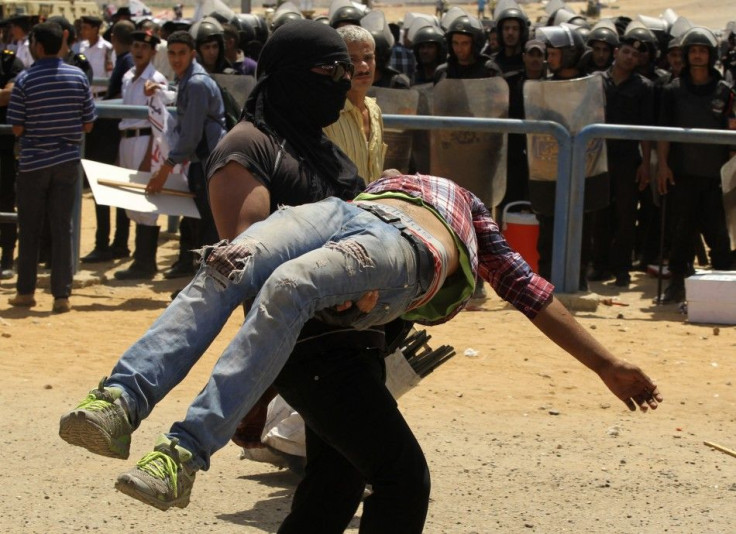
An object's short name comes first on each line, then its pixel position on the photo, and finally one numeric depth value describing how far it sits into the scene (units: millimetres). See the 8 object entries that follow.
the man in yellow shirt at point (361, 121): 5484
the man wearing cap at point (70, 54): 10242
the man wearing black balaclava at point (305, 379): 3152
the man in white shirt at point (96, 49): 15102
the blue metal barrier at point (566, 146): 9133
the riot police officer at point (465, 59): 10844
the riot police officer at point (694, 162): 9852
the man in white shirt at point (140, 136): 10594
